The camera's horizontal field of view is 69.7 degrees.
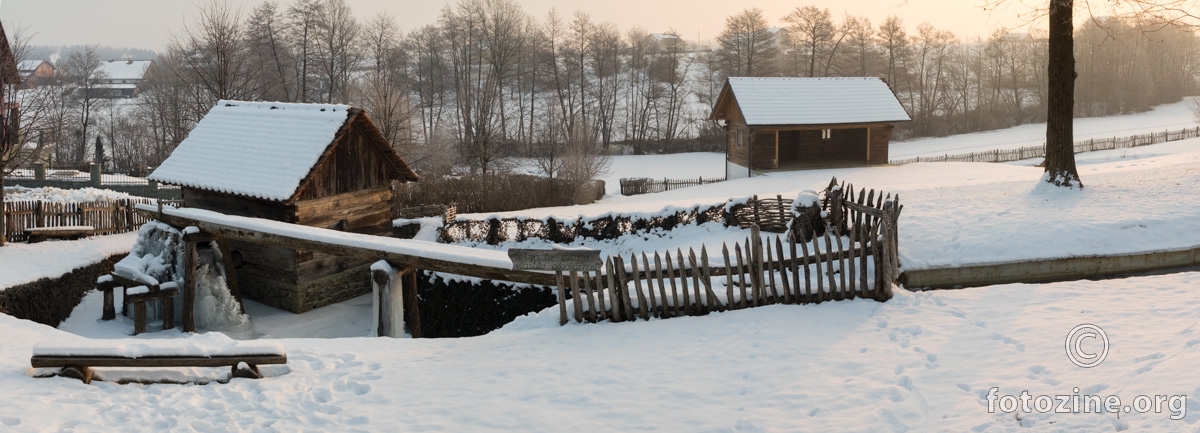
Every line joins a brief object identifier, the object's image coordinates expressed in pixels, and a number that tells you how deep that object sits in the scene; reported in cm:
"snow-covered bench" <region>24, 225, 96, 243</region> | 2225
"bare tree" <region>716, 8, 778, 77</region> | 7000
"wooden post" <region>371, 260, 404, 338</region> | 1284
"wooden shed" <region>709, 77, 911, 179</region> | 3572
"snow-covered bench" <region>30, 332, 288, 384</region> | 833
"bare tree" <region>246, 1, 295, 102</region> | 5456
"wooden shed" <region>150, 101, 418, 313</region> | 1853
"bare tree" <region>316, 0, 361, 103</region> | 5794
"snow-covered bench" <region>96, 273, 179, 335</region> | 1627
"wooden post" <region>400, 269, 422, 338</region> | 1363
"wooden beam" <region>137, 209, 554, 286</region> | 1198
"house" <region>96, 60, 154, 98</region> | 10378
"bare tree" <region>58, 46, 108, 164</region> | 6369
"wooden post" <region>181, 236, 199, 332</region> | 1653
